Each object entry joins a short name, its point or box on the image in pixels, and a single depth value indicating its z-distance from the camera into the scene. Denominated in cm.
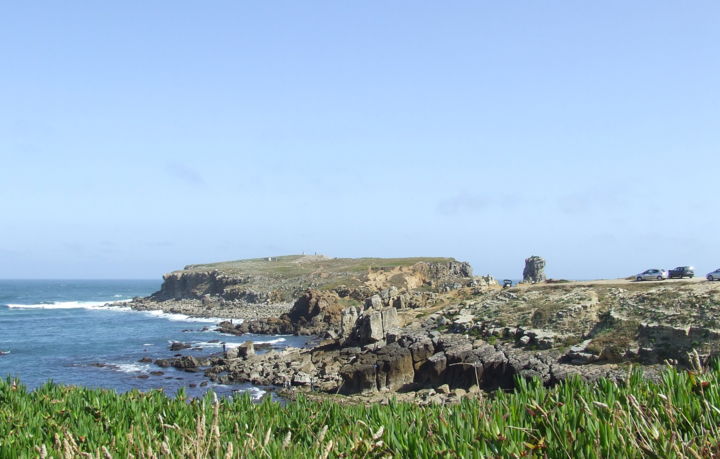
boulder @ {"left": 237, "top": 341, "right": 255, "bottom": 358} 5616
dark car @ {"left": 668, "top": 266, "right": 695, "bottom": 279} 6044
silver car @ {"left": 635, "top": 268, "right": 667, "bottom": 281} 6147
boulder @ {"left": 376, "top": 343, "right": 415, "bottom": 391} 4009
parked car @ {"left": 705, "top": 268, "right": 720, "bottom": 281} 5368
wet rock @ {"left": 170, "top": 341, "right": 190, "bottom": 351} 6619
